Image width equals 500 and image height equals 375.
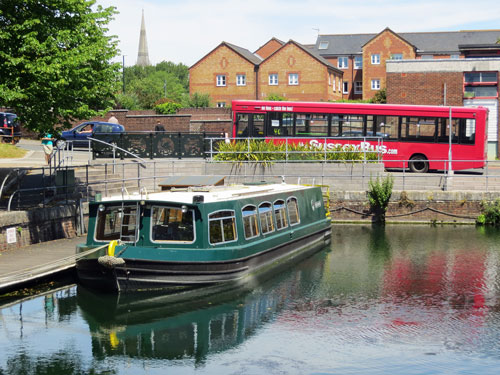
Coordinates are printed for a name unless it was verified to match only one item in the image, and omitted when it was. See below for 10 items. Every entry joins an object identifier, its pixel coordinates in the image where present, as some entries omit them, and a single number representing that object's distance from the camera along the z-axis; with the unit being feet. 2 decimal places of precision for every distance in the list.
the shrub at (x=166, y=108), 194.49
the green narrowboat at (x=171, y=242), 58.34
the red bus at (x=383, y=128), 107.45
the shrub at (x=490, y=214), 95.40
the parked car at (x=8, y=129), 133.28
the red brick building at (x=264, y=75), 240.12
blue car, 123.65
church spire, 622.54
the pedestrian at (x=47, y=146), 96.66
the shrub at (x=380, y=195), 96.63
